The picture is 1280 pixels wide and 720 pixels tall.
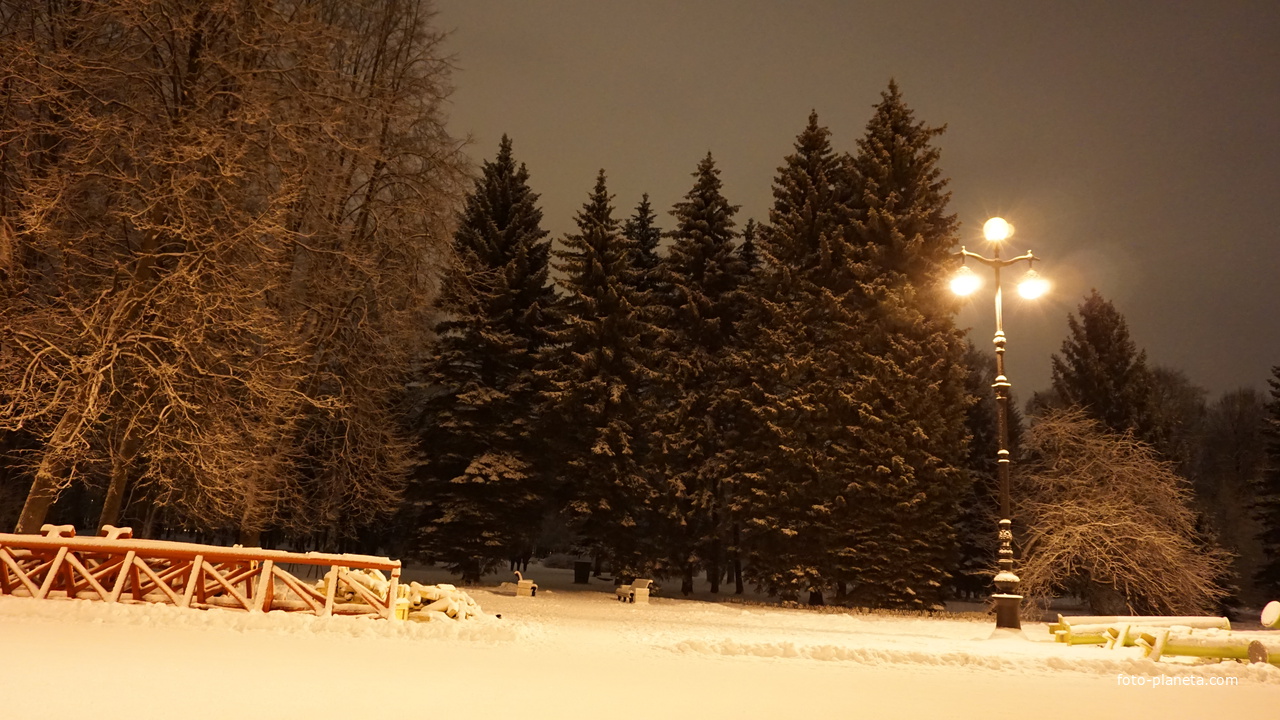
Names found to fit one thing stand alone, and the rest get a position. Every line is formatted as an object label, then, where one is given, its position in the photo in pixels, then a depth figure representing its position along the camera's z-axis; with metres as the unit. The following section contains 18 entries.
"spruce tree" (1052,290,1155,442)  31.98
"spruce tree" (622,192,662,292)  31.69
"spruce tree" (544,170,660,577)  26.23
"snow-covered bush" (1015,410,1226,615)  18.78
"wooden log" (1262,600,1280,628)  10.42
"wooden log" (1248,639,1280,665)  8.91
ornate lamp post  12.73
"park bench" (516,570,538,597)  20.72
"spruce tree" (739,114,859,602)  24.33
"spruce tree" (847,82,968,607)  23.36
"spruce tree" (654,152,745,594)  27.42
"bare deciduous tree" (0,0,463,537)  11.53
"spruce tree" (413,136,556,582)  25.11
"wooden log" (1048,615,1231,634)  10.81
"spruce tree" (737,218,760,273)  31.94
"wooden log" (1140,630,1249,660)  9.15
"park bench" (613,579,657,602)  21.34
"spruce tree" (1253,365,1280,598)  30.09
